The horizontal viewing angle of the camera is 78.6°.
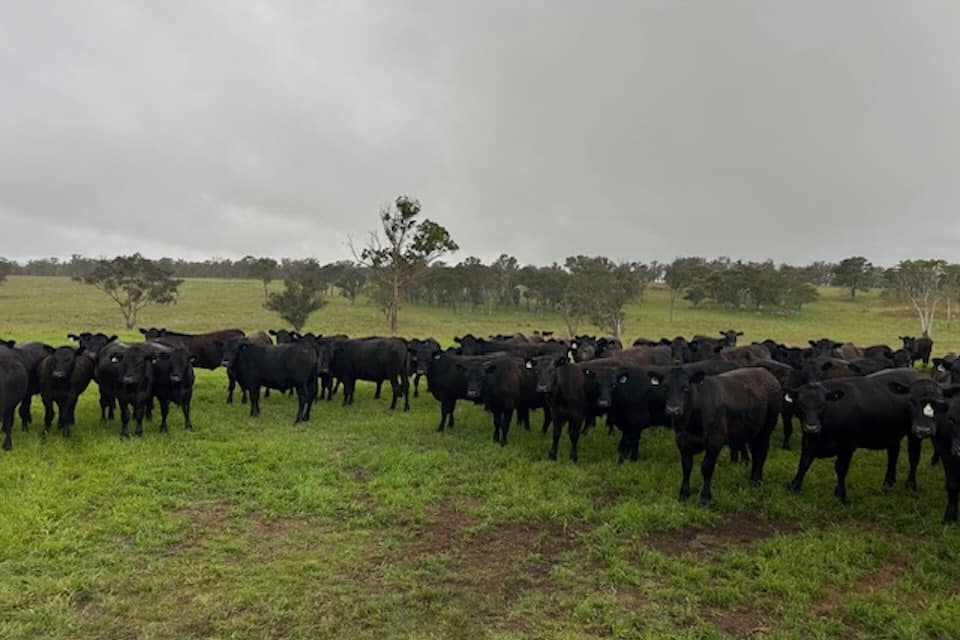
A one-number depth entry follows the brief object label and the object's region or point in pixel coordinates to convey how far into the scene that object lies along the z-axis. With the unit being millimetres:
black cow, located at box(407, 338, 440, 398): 14463
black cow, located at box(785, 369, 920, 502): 8344
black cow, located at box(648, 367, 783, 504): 8367
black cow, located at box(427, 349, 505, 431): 12945
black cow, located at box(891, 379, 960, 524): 7387
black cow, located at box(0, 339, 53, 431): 11383
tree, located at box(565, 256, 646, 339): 49469
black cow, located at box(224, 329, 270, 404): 14773
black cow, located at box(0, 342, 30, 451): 9883
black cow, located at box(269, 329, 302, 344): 17897
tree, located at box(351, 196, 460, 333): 37281
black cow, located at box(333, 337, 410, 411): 15641
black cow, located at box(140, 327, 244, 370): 18125
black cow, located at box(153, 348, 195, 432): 11836
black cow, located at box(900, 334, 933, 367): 24997
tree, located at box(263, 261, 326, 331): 46781
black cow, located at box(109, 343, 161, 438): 11172
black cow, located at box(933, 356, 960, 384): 11227
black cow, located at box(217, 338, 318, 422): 13656
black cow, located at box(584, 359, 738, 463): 10289
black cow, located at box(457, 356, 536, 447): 11794
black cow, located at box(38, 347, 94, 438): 11023
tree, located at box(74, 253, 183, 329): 48312
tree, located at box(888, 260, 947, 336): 53688
